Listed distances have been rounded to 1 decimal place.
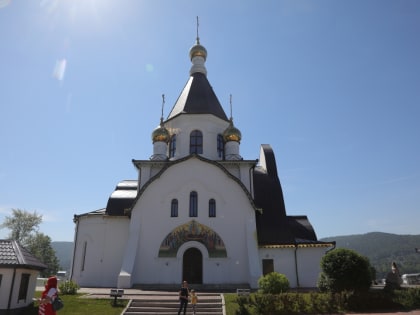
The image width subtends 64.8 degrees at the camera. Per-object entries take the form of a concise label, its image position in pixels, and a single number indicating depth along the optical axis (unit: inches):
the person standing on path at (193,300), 445.4
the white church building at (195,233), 708.7
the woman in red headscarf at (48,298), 253.1
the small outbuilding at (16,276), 438.6
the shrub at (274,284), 549.6
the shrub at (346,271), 508.4
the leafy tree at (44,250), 1581.2
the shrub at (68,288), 577.6
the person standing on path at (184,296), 418.9
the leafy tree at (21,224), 1524.4
